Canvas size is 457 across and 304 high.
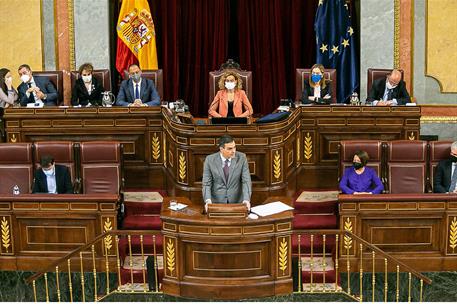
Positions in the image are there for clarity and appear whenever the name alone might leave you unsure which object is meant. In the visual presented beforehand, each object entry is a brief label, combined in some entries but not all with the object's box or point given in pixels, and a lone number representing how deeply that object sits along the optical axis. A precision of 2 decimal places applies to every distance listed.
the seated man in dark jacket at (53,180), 15.56
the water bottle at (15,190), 15.63
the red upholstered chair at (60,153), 16.41
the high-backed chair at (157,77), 19.41
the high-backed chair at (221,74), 19.11
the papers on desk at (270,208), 13.30
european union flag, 21.62
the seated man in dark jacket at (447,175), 15.61
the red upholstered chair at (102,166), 16.34
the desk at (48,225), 14.47
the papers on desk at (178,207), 13.52
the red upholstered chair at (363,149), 16.09
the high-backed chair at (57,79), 19.20
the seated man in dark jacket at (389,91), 17.92
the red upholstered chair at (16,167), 16.37
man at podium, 13.94
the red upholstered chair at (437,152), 16.25
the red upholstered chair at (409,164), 16.28
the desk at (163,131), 17.44
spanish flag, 21.64
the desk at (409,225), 14.40
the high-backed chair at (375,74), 19.28
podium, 13.04
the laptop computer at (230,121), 16.30
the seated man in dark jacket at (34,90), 18.14
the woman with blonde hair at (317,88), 18.12
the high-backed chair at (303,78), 19.33
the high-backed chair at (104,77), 19.42
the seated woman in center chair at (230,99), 17.84
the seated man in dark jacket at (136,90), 18.20
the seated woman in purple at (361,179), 15.32
